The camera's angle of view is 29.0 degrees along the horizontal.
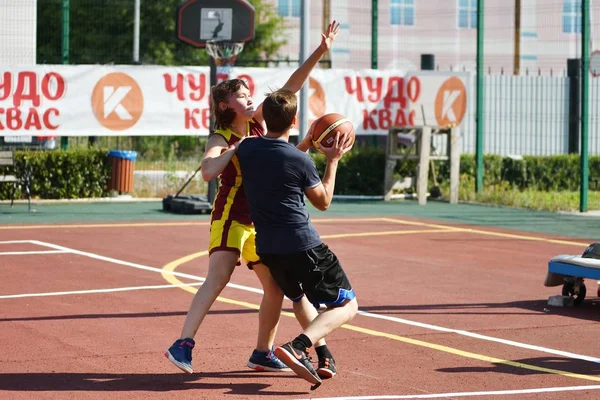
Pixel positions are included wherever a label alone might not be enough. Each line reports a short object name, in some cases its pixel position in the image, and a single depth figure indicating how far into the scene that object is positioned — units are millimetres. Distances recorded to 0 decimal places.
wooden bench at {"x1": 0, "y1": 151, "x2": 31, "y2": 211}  20000
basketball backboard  21266
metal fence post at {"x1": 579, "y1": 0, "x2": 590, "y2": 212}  20984
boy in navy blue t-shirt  7219
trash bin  22172
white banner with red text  21562
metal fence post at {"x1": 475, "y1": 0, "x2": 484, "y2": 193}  24125
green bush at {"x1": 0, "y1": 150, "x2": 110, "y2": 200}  21375
